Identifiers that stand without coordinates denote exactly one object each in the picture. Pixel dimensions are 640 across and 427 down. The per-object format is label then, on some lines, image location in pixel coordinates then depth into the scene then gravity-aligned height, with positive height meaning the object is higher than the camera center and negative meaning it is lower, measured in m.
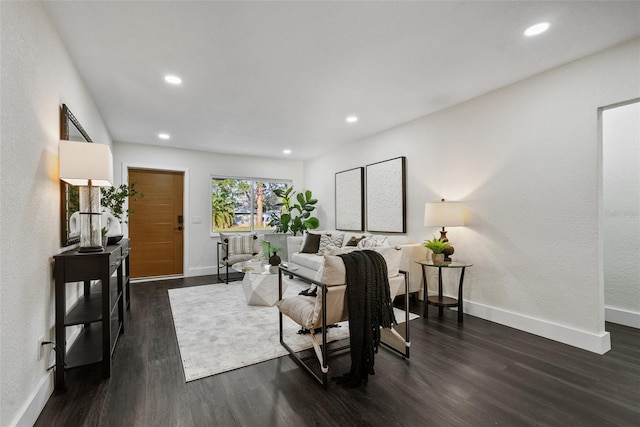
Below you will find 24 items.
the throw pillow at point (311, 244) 5.34 -0.57
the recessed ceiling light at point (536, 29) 2.18 +1.41
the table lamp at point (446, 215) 3.42 -0.03
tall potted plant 6.32 +0.01
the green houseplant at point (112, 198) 3.37 +0.19
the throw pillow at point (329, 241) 5.14 -0.49
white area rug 2.40 -1.22
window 6.26 +0.23
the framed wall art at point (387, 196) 4.46 +0.28
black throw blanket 2.04 -0.70
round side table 3.30 -1.03
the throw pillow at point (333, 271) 2.04 -0.41
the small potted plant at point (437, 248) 3.43 -0.43
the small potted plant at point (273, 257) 4.12 -0.63
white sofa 3.87 -0.64
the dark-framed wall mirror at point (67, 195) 2.29 +0.16
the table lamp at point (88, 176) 2.06 +0.28
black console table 2.04 -0.76
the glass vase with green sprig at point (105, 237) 2.65 -0.21
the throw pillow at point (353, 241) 4.72 -0.45
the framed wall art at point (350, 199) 5.30 +0.27
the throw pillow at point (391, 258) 2.36 -0.37
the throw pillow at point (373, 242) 4.12 -0.42
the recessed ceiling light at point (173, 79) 2.93 +1.39
